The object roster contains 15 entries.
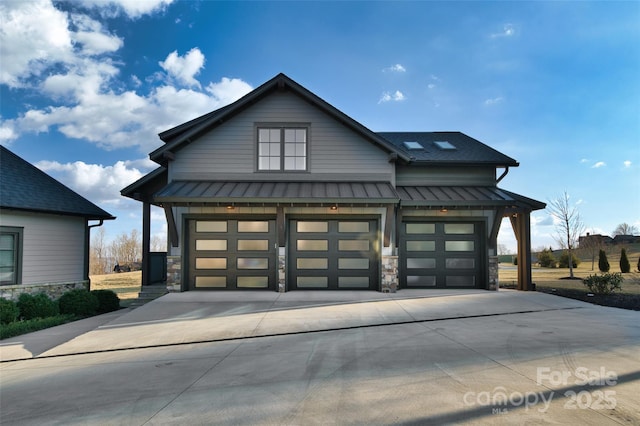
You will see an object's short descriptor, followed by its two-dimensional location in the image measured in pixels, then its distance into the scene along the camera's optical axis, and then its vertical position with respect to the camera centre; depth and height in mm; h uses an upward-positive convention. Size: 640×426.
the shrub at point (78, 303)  11016 -2186
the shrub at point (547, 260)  27422 -2154
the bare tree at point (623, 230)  54219 +455
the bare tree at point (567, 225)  22406 +499
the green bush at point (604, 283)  11414 -1689
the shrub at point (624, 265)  22234 -2099
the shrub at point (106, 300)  11641 -2225
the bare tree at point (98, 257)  34344 -2328
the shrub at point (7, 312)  9523 -2122
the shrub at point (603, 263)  22172 -1967
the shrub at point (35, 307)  10289 -2144
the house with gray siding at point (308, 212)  11438 +759
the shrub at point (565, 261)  26412 -2173
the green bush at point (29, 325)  8445 -2382
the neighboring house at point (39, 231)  10883 +183
